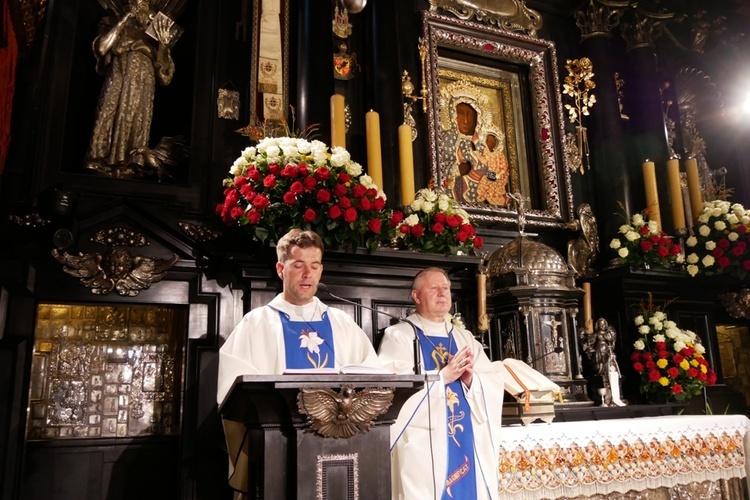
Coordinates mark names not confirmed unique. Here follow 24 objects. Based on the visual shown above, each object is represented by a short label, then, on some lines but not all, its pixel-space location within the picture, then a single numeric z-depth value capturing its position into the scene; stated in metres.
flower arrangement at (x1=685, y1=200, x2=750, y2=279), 6.43
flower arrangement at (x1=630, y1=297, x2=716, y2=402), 5.79
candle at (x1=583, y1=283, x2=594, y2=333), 5.61
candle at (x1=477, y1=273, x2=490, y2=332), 5.30
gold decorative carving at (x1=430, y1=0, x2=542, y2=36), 7.08
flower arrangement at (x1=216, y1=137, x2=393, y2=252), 4.42
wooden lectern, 2.73
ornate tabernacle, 5.32
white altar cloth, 4.24
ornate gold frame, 6.68
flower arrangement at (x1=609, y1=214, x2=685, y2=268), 6.29
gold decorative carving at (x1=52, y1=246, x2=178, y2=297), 4.60
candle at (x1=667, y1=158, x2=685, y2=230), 6.70
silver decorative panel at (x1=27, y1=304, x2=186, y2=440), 5.17
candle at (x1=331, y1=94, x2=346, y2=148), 5.30
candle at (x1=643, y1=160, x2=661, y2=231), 6.67
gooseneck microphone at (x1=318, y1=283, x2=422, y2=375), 3.47
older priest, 3.87
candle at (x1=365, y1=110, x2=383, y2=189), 5.44
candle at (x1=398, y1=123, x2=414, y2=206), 5.49
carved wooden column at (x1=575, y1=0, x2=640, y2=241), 7.00
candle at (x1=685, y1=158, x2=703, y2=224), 6.88
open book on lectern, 2.89
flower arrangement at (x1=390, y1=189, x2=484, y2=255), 5.11
